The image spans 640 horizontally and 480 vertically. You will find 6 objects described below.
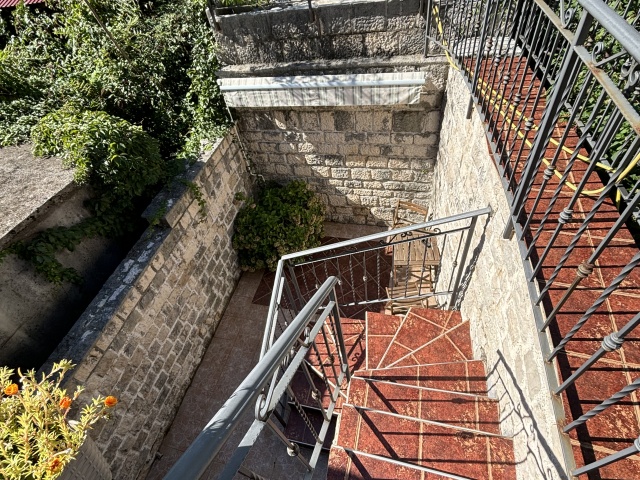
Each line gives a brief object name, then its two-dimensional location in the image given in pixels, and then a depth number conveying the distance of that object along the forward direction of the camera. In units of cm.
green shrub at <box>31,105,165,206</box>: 308
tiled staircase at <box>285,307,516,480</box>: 213
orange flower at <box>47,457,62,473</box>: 178
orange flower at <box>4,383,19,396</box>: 189
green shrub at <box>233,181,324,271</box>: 480
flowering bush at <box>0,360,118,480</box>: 178
